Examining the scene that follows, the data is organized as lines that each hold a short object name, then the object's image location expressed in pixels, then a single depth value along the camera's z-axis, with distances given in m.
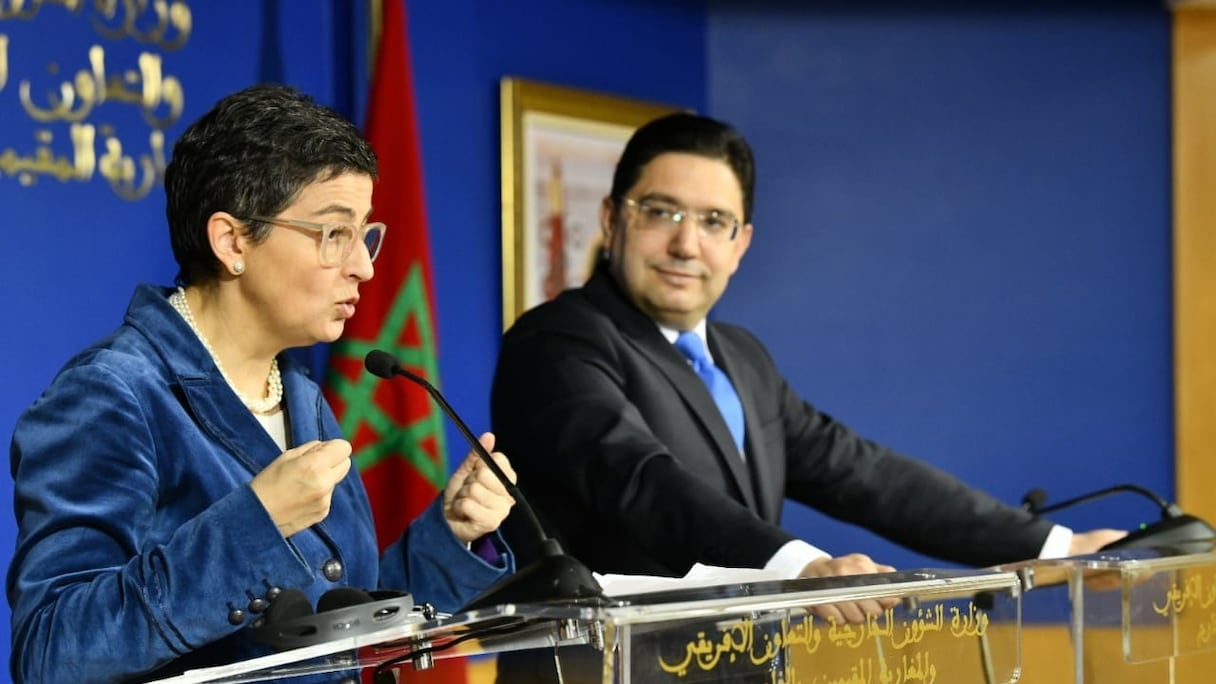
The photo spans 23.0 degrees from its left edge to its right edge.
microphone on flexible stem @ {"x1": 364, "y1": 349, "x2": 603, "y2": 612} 2.34
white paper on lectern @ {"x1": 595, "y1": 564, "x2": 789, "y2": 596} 2.55
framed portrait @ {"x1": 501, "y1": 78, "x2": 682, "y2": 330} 4.15
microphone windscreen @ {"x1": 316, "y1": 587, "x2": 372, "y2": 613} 2.34
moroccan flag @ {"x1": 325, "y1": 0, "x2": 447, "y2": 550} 3.73
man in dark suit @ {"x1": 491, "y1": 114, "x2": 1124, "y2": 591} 2.97
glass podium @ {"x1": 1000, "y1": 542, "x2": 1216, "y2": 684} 2.73
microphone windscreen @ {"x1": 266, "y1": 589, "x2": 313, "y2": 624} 2.34
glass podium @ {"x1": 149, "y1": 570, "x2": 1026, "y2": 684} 2.31
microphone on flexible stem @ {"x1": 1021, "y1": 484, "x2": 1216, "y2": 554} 2.93
